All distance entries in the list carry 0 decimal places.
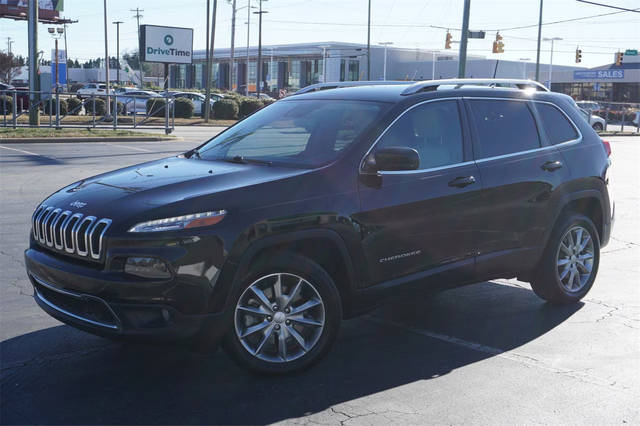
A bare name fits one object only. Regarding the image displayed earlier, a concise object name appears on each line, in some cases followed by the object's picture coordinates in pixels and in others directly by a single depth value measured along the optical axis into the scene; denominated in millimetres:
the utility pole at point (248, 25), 92912
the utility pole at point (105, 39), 51988
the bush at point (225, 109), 41875
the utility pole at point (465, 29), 27766
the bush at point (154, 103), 36284
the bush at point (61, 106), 33094
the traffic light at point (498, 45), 39062
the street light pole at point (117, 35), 107050
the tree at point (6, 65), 83375
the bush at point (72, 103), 35156
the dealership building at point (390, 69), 84688
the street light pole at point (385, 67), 101112
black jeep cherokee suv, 4172
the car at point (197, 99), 44125
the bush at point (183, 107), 40000
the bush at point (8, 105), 31267
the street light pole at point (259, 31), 70594
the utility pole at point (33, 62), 26484
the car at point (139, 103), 40194
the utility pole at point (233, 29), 81062
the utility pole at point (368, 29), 67438
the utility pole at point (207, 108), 39000
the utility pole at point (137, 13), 115438
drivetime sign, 42688
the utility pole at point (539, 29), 48644
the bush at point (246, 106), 43344
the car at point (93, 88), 62947
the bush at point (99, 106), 36222
